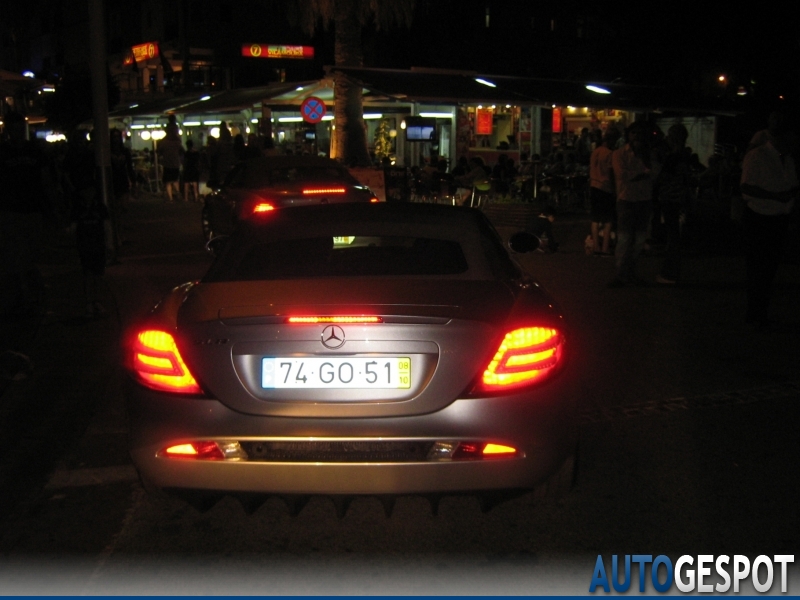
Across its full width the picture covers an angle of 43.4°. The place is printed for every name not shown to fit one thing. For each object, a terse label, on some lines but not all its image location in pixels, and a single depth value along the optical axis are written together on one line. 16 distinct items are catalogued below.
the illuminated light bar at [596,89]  27.57
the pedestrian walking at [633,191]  11.36
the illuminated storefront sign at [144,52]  58.88
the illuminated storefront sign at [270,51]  57.97
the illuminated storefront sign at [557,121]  30.49
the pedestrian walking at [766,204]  8.92
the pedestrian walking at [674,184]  12.48
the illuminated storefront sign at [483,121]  30.30
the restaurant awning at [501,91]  22.67
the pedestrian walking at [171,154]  26.91
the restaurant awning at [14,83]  14.30
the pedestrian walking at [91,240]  9.55
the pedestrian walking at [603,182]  13.88
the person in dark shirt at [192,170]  27.22
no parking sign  23.30
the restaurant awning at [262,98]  26.56
